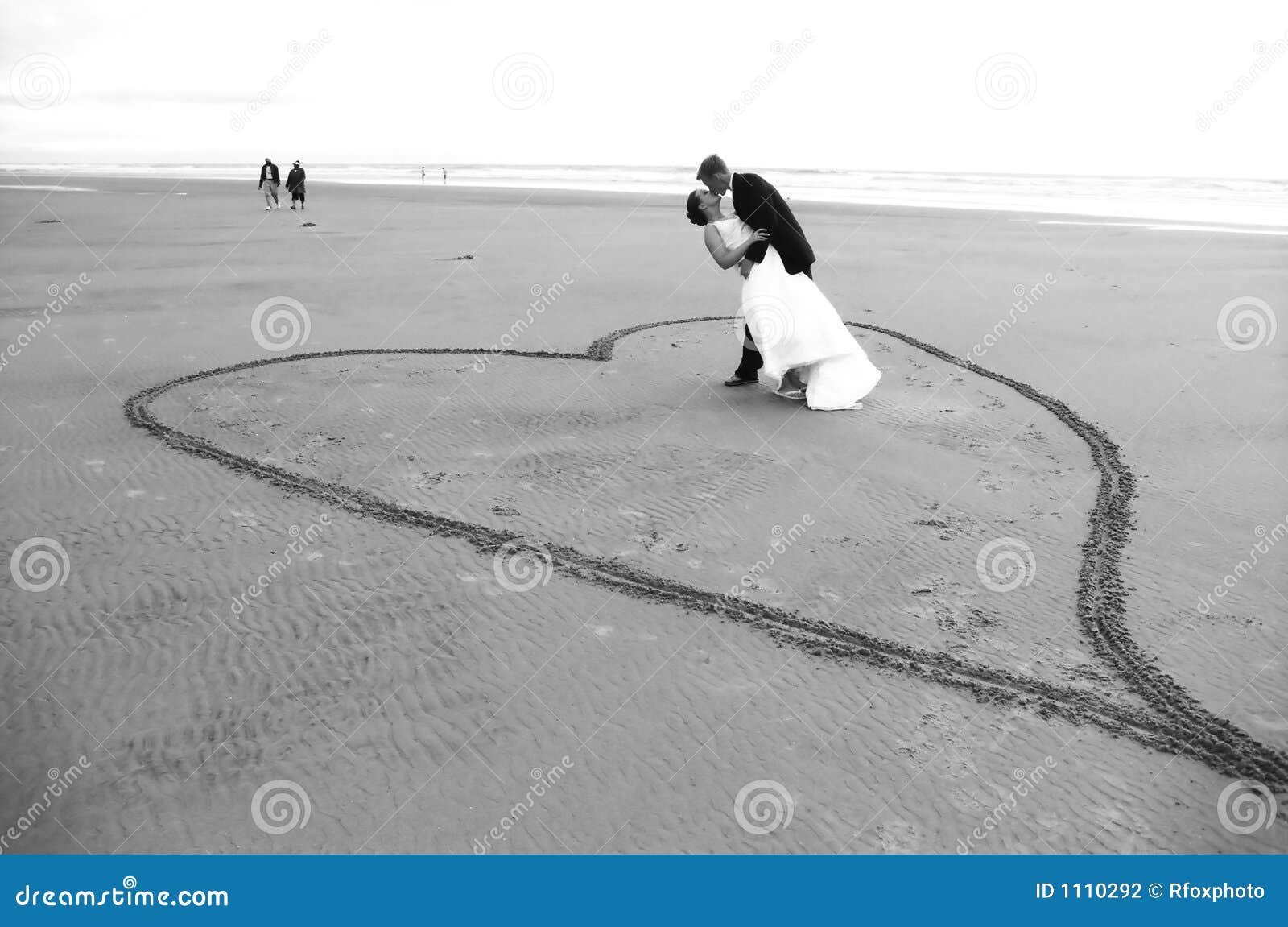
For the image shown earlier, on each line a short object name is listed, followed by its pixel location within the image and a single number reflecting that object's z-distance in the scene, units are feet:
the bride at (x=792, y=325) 24.72
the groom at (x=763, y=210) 24.13
